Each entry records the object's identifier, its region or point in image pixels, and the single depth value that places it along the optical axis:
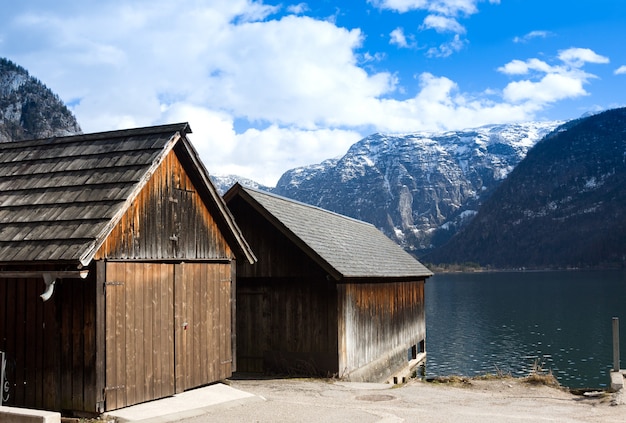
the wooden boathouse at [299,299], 20.75
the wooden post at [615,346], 18.62
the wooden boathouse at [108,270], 11.72
